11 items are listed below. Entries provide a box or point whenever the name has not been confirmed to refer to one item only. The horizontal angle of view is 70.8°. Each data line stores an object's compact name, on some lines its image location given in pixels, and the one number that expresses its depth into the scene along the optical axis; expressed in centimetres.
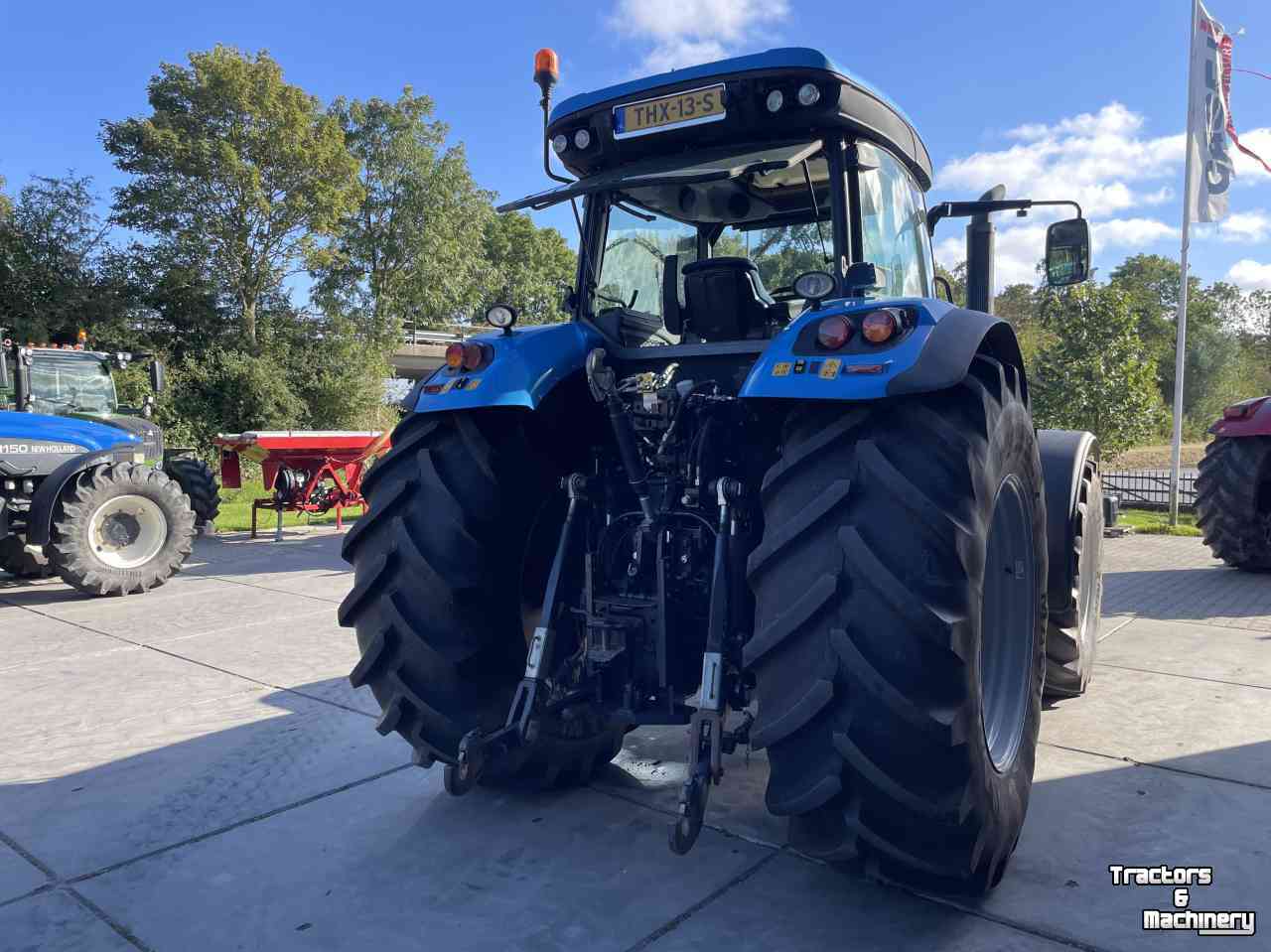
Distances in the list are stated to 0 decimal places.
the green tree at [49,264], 2125
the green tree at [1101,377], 1582
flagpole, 1248
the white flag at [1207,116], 1277
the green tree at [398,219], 2670
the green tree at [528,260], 3759
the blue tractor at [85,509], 749
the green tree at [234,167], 2181
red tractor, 786
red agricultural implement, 1115
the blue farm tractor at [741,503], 216
